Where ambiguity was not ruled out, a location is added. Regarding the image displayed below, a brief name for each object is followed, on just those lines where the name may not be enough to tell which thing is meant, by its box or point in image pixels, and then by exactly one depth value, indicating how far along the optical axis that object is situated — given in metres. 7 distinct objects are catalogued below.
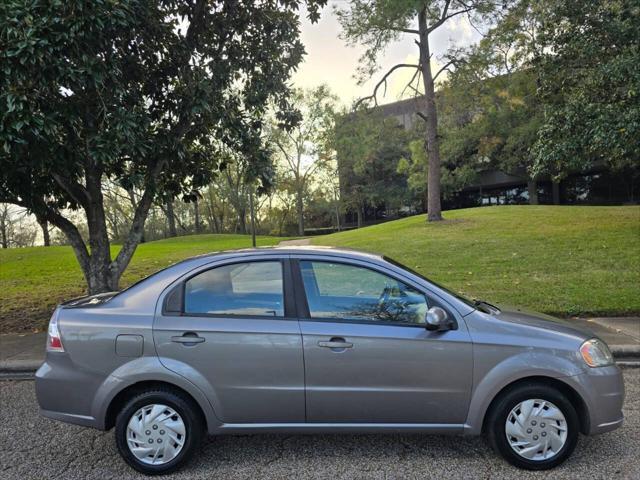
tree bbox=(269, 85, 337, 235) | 40.62
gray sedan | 3.14
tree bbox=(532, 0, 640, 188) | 8.73
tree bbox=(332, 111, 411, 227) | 42.62
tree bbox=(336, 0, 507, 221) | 18.55
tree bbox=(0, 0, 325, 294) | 4.82
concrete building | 34.22
